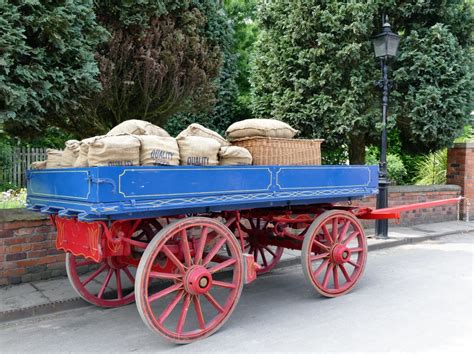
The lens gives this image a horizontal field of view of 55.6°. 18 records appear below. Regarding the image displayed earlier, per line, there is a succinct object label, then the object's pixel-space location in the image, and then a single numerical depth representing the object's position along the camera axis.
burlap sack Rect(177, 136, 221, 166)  3.79
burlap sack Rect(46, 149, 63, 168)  4.02
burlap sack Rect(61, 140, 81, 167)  3.91
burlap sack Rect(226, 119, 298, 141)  4.41
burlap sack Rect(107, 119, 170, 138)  3.88
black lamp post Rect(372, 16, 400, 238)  7.74
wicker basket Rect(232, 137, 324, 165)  4.34
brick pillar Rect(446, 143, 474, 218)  11.04
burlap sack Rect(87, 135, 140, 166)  3.41
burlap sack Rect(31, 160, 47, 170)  4.17
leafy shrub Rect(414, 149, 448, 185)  12.64
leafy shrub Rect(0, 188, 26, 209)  7.28
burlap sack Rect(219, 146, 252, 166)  3.99
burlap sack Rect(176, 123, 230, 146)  4.17
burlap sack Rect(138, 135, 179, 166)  3.54
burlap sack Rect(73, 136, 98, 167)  3.64
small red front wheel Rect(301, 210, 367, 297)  4.62
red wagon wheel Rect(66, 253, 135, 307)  4.42
